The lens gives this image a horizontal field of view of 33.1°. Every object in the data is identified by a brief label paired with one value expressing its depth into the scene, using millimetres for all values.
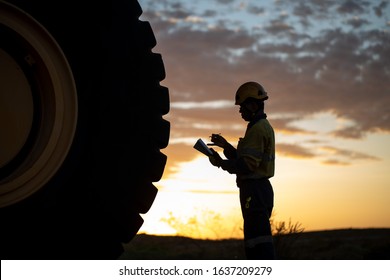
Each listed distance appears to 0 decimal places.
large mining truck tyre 3627
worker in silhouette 5922
